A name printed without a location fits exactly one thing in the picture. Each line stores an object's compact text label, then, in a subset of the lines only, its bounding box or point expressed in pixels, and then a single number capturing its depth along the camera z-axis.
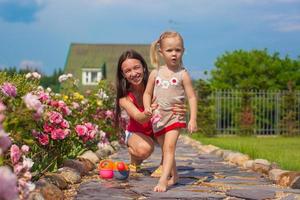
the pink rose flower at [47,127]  4.32
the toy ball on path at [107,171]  4.78
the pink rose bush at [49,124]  1.74
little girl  4.26
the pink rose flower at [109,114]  8.90
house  35.72
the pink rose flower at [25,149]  2.40
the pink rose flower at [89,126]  5.33
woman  4.95
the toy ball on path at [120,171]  4.69
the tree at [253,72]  22.92
